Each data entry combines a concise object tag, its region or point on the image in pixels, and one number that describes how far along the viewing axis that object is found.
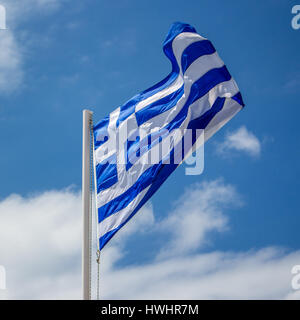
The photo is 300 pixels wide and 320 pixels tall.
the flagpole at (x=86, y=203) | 12.74
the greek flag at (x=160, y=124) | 13.18
